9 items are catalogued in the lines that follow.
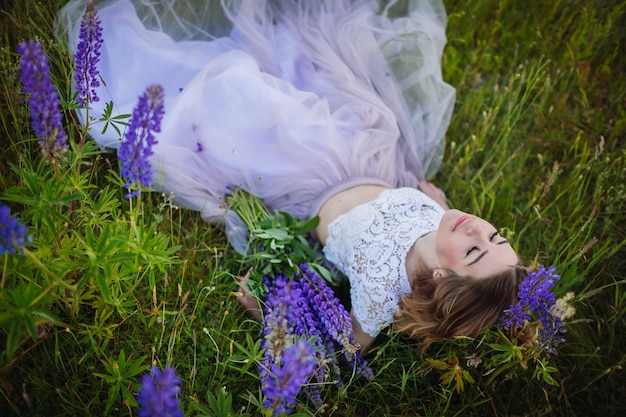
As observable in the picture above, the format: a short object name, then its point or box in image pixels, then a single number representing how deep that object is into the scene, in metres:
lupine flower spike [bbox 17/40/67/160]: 1.06
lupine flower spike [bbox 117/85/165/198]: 1.12
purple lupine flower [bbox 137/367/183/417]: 0.92
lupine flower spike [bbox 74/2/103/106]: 1.31
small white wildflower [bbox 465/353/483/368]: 1.66
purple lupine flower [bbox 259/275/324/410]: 1.12
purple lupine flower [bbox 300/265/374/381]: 1.80
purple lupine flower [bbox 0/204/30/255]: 1.02
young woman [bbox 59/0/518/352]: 1.83
